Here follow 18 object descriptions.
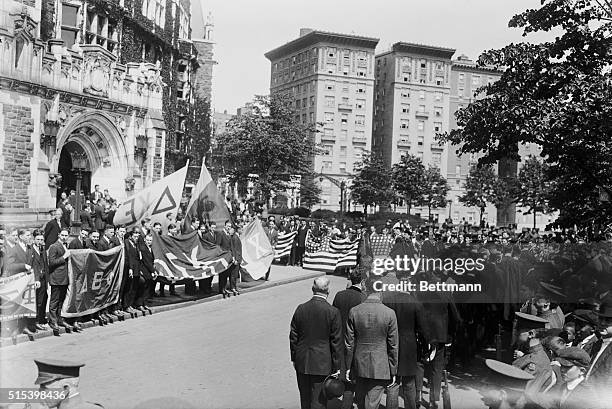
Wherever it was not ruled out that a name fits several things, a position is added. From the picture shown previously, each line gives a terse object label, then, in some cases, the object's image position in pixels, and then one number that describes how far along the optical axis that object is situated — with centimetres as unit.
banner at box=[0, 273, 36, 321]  1091
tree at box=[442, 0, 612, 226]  1050
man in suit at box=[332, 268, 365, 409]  866
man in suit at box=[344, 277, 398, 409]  744
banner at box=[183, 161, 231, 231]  1667
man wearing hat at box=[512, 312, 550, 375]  686
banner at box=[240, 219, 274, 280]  1997
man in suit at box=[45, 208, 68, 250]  1439
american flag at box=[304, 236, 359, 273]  2384
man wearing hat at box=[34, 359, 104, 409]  511
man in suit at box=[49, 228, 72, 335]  1194
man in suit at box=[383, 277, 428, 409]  806
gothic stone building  2078
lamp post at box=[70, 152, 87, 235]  2170
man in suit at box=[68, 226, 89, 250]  1280
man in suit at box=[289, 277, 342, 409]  749
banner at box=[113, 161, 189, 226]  1550
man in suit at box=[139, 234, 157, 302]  1451
